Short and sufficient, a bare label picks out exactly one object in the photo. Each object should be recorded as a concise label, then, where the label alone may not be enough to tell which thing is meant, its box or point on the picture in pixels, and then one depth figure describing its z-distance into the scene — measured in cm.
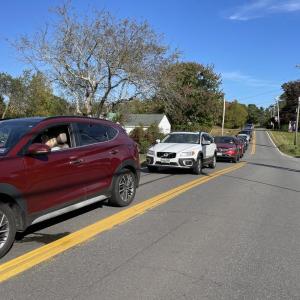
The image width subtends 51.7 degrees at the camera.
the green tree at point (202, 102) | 4736
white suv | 1068
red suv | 382
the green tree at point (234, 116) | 8592
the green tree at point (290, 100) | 7828
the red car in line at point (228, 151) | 1724
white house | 4585
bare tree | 1680
